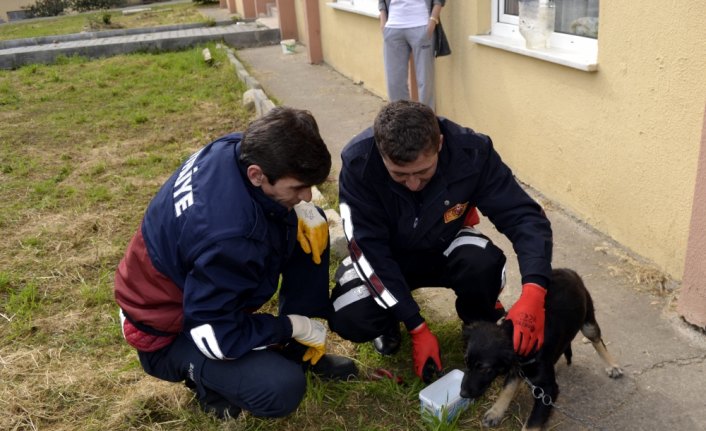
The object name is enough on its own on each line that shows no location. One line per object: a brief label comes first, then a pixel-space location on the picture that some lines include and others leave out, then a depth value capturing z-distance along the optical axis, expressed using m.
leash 2.61
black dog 2.54
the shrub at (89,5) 35.72
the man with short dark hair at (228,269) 2.46
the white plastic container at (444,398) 2.76
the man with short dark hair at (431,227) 2.88
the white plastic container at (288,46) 13.70
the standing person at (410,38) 6.33
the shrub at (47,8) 35.44
